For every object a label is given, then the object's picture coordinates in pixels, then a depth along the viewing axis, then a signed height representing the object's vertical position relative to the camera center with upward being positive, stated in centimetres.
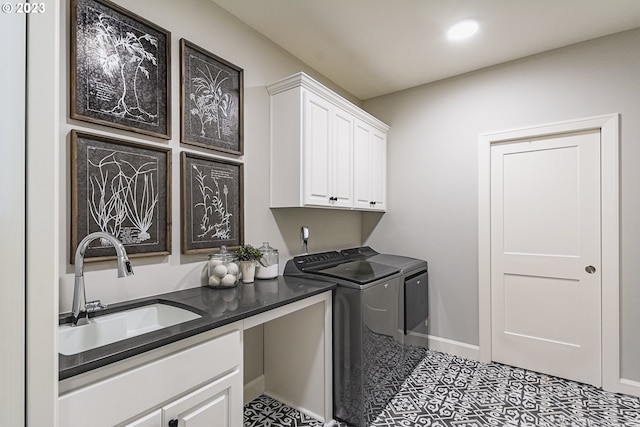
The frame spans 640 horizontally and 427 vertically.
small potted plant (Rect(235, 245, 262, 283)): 209 -29
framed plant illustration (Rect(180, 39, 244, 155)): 192 +71
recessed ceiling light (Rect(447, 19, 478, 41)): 228 +130
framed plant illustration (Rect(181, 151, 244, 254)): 191 +7
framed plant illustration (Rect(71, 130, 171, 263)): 148 +10
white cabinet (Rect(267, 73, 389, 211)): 231 +51
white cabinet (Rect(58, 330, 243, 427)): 98 -60
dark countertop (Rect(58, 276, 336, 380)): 98 -43
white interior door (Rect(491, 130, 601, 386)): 250 -34
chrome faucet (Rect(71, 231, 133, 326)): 124 -22
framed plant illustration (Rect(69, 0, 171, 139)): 148 +71
